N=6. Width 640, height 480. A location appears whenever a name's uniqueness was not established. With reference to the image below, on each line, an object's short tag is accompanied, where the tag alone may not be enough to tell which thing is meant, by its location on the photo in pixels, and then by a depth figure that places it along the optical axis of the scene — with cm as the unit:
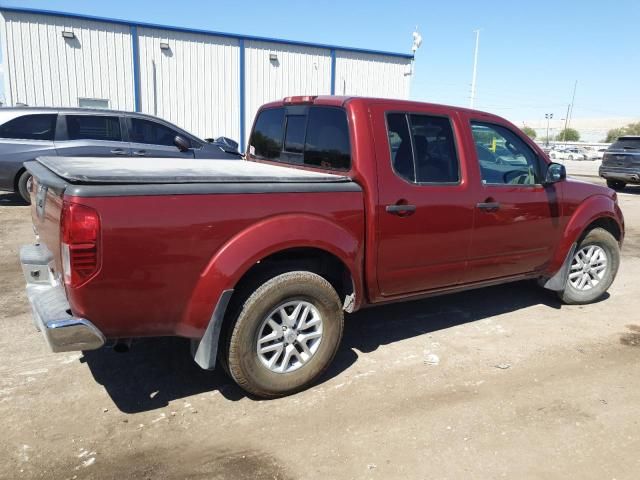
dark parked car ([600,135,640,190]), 1627
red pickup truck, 275
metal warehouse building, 1473
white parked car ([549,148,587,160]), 5422
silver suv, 916
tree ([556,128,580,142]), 10191
